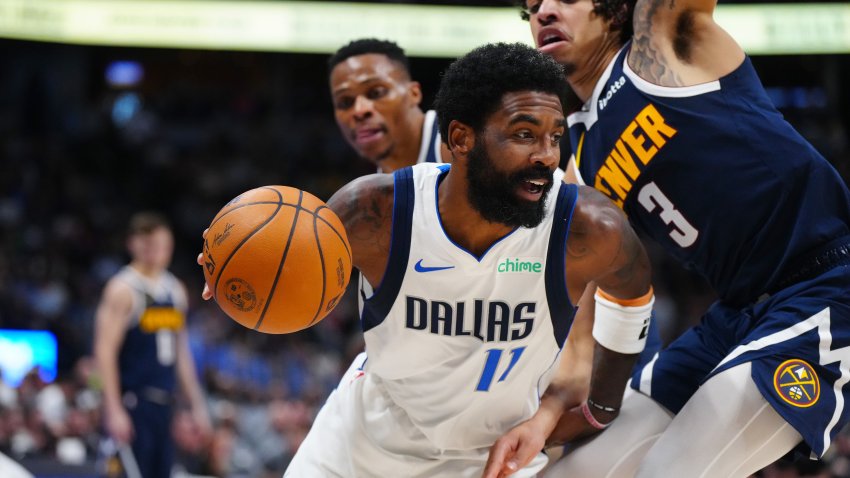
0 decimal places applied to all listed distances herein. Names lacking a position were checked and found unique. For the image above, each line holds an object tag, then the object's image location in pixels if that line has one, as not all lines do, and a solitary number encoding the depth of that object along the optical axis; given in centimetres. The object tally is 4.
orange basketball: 264
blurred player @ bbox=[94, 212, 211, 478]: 689
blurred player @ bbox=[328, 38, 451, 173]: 479
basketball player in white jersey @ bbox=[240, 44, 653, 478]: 292
